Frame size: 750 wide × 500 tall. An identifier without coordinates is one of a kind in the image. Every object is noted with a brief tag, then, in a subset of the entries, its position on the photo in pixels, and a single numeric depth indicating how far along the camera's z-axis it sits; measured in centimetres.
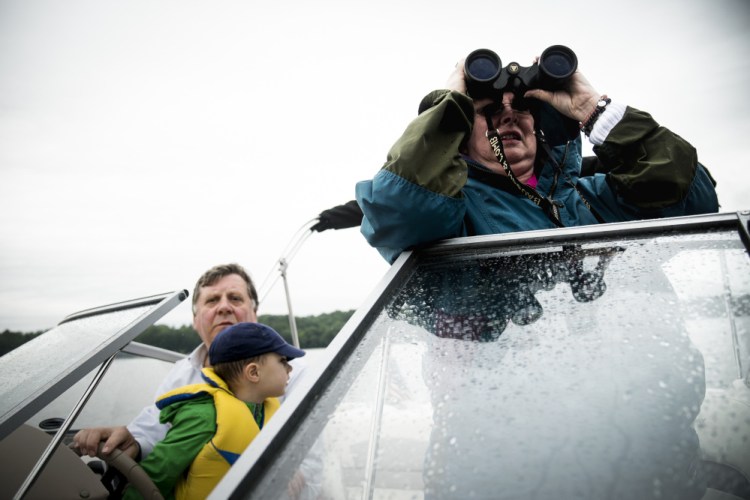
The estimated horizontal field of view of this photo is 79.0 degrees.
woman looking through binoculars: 109
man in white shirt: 222
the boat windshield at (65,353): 102
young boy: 143
